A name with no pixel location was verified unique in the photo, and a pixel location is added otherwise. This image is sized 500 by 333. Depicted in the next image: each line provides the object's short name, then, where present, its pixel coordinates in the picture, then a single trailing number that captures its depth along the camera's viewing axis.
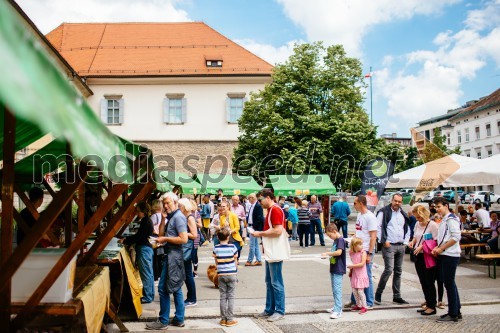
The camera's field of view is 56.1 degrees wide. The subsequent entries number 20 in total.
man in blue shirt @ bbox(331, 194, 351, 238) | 16.96
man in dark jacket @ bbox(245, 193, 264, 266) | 11.39
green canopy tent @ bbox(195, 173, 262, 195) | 25.55
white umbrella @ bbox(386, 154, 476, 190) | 13.70
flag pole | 52.52
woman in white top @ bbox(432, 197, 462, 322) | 6.82
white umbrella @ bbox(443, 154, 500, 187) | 11.59
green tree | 30.52
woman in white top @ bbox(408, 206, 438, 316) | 7.34
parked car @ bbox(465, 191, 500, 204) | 46.25
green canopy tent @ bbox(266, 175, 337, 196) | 24.70
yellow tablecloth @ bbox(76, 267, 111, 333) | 4.41
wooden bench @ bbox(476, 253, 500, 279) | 10.06
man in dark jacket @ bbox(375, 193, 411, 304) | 8.09
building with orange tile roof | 38.09
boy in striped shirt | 6.84
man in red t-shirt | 7.09
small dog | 9.45
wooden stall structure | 1.58
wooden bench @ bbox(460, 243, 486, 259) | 12.28
